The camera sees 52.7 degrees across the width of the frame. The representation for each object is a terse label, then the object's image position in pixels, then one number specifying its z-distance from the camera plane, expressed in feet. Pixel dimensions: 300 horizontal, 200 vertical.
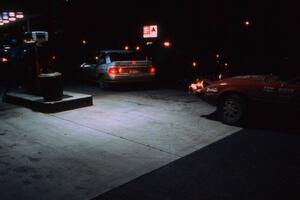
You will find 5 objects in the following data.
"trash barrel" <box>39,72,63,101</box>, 28.73
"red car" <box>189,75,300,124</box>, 22.27
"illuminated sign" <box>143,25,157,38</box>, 78.95
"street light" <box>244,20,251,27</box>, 95.03
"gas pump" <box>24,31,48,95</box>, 32.27
